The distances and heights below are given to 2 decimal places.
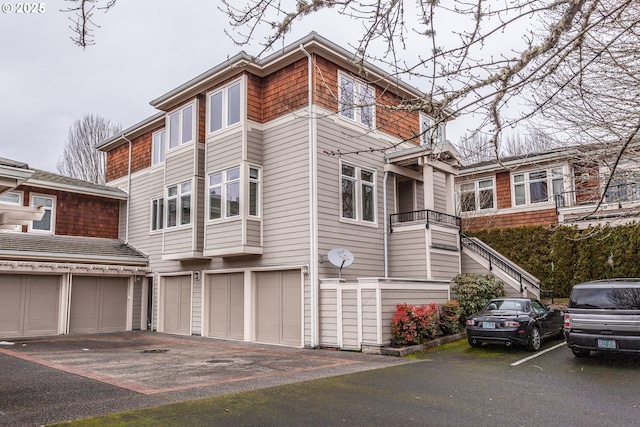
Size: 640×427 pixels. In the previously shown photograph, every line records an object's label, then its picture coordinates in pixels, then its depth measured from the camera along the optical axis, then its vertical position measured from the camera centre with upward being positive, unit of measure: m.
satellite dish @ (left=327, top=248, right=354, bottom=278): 13.68 +0.42
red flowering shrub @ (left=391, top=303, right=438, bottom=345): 12.41 -1.38
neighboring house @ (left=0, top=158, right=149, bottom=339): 17.38 +0.34
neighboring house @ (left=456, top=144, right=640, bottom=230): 19.72 +3.42
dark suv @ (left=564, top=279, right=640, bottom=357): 9.64 -0.99
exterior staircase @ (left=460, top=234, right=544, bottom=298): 16.34 +0.13
